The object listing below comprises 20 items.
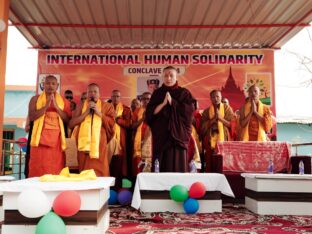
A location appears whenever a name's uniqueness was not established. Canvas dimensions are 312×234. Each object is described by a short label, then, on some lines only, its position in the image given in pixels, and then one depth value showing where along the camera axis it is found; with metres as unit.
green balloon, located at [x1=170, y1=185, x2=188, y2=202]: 4.63
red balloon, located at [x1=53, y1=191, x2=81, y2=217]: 2.70
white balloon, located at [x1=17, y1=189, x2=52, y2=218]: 2.63
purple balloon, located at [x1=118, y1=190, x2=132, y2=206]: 5.67
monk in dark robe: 5.35
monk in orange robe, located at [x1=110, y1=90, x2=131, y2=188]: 6.64
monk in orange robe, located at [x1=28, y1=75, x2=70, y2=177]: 5.17
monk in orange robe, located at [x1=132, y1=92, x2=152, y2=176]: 6.58
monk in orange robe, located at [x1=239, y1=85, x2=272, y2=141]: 6.72
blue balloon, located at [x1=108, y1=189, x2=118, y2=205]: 5.76
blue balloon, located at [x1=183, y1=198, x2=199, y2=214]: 4.63
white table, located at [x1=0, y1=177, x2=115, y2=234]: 2.86
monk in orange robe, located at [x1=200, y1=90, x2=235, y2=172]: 7.12
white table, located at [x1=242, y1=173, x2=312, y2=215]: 4.81
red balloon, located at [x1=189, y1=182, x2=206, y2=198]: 4.59
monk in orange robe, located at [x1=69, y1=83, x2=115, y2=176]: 5.57
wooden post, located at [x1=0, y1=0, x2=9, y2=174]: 5.62
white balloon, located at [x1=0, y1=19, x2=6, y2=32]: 5.37
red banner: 9.33
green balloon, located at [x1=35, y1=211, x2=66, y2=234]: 2.57
